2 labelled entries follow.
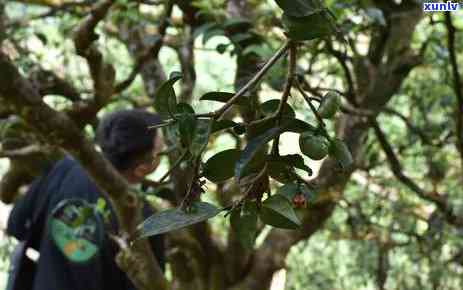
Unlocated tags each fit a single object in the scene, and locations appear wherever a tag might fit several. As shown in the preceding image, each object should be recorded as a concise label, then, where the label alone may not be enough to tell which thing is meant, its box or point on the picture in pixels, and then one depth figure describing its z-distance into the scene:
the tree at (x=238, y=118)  0.48
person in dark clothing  1.54
